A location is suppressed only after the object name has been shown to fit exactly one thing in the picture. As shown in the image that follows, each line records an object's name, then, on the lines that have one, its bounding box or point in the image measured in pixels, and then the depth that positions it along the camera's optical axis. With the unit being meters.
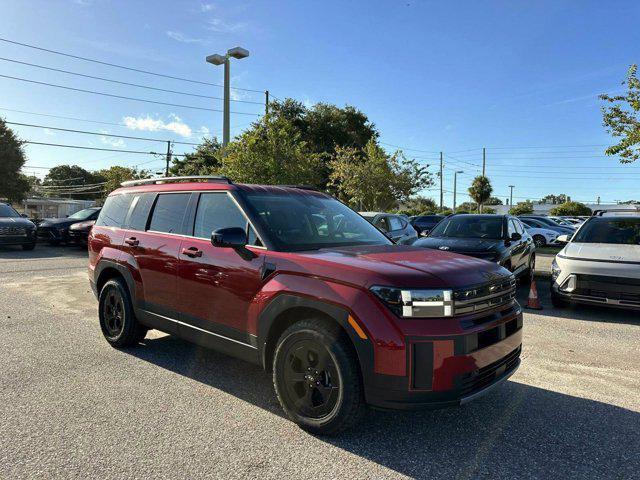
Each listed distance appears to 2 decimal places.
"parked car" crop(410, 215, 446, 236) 28.16
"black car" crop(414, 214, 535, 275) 8.01
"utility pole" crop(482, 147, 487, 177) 62.16
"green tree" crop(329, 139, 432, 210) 28.45
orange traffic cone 7.64
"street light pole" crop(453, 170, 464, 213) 66.31
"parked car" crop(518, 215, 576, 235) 24.70
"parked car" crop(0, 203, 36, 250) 15.04
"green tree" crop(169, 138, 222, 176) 40.47
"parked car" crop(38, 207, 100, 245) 16.73
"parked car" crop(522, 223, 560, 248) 23.03
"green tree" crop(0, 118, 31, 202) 26.27
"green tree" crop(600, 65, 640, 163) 10.88
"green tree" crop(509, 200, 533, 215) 57.19
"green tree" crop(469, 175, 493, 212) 57.22
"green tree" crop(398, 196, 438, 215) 57.77
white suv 6.52
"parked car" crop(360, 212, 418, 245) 11.93
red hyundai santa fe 2.82
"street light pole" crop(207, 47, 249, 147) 15.46
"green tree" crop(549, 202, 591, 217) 52.00
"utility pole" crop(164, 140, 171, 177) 53.08
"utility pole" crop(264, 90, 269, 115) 33.84
